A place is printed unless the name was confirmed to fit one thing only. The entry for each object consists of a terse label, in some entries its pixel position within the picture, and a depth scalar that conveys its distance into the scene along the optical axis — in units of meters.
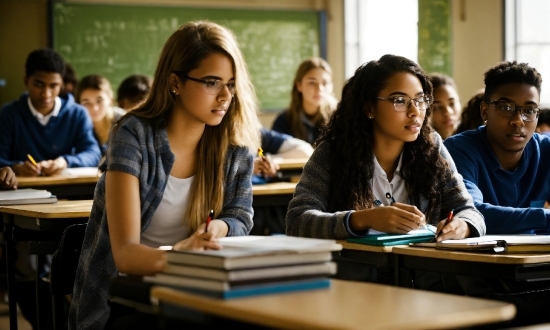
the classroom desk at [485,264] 2.08
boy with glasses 2.99
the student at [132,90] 5.27
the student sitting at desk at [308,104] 6.25
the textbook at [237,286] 1.48
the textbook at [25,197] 3.39
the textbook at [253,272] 1.49
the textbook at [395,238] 2.33
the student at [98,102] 5.93
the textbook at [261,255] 1.49
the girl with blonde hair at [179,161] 2.19
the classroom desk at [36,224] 2.99
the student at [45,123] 5.04
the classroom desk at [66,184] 4.34
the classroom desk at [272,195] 4.02
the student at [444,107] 4.58
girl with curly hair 2.68
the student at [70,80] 6.67
